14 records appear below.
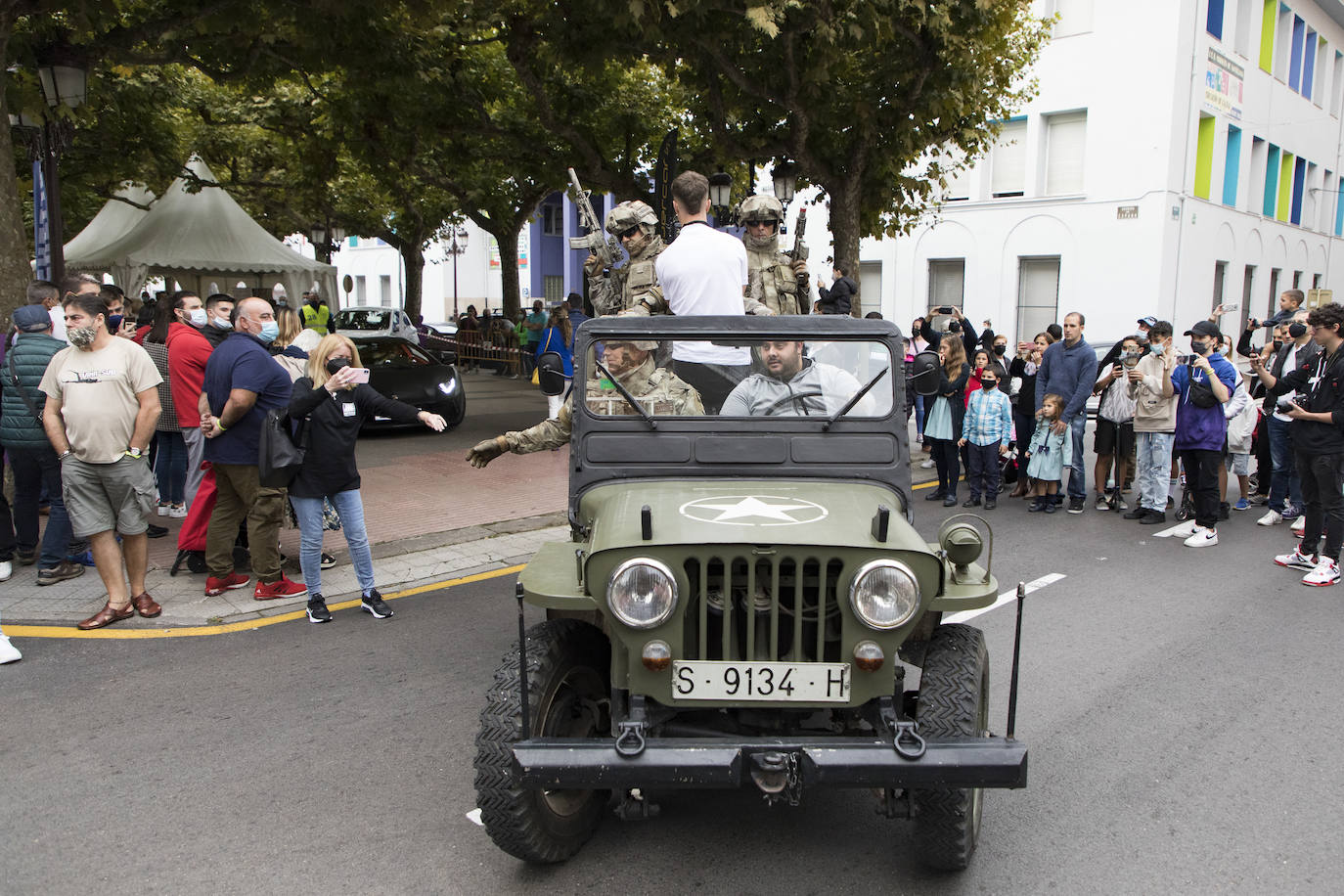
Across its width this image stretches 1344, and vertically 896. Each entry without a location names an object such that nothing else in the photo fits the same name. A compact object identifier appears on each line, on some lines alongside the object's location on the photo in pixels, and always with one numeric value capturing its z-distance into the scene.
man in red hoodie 7.60
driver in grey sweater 4.16
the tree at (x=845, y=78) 10.39
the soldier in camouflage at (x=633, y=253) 6.10
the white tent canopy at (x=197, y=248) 17.23
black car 13.81
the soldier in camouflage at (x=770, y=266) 6.69
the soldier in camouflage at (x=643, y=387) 4.19
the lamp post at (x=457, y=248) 39.47
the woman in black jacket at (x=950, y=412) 10.10
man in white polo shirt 5.12
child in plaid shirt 9.63
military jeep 3.03
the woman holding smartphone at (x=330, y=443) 5.89
